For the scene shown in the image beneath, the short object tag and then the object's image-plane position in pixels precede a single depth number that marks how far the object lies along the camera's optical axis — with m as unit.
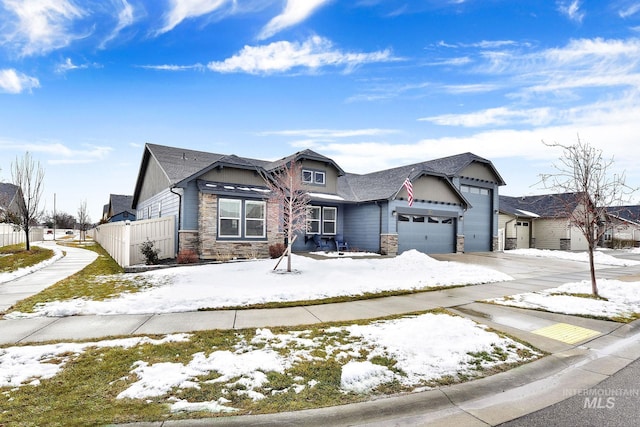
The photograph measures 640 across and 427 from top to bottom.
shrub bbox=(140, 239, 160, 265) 13.05
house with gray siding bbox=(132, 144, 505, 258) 15.15
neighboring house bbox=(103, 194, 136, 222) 41.22
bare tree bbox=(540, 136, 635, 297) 8.58
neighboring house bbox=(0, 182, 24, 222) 20.59
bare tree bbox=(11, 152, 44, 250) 19.97
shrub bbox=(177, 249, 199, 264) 13.57
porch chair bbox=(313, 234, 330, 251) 19.34
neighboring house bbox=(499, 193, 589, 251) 28.33
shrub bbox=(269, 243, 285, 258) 16.09
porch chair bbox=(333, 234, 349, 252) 19.88
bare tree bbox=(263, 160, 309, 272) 11.46
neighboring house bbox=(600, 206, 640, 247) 32.53
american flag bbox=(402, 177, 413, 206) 18.22
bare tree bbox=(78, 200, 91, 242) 40.66
